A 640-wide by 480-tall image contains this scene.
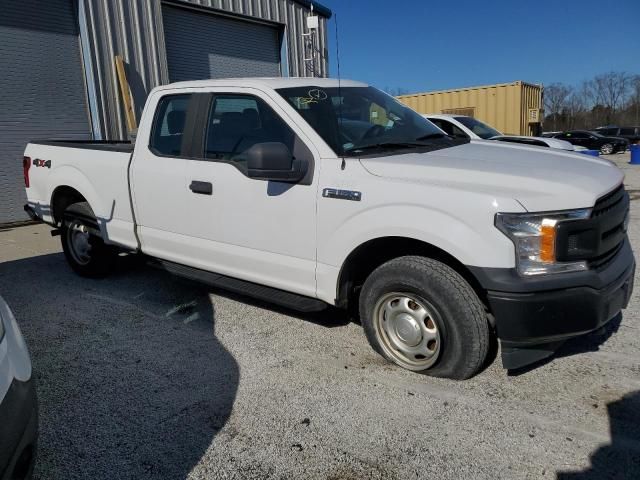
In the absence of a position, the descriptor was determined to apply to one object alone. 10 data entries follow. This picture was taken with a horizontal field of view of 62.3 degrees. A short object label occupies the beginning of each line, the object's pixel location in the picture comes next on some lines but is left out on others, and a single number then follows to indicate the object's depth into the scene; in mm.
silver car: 1774
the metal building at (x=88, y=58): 8766
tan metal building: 18672
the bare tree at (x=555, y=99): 52225
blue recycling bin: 18797
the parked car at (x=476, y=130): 9188
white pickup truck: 2727
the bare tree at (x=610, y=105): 51456
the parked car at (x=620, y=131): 27359
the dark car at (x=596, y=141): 25719
